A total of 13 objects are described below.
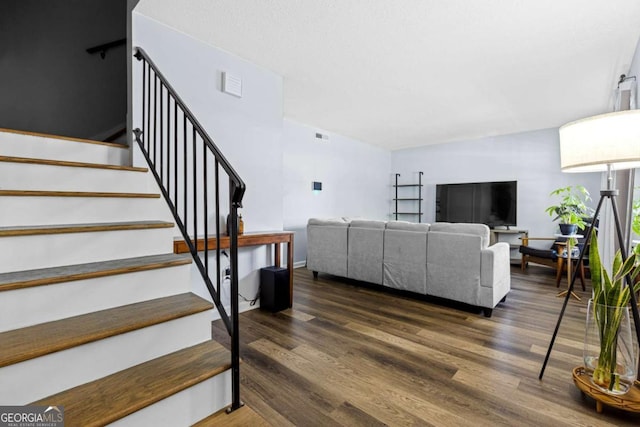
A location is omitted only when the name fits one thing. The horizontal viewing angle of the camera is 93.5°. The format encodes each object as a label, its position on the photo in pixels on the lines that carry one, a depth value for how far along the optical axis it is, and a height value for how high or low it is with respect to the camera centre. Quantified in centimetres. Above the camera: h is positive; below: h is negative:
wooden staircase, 111 -46
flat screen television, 597 +19
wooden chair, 412 -68
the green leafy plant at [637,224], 197 -8
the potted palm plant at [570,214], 376 -3
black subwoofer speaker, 302 -80
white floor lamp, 147 +34
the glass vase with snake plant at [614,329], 159 -63
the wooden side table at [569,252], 369 -50
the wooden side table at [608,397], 151 -96
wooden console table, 221 -28
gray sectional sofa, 300 -54
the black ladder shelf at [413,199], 732 +31
